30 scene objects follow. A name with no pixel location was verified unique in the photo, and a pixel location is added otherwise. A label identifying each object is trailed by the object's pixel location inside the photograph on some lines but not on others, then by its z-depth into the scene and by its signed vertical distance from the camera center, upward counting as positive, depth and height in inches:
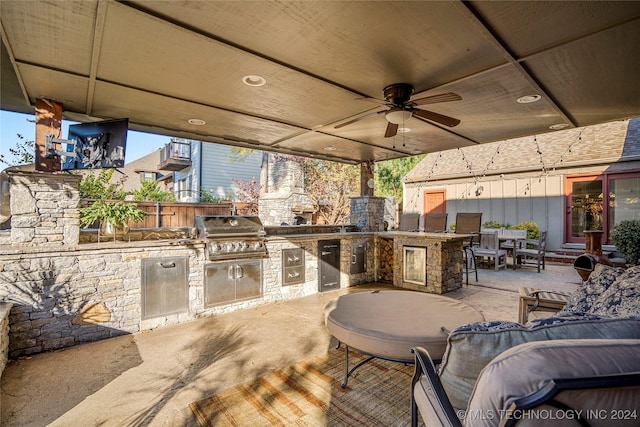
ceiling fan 126.2 +48.1
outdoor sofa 37.8 -16.2
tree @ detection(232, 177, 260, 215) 497.0 +42.3
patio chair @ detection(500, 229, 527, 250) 297.6 -13.9
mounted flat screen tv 143.3 +35.1
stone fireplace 426.3 +28.1
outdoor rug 80.0 -53.5
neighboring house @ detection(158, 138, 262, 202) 473.4 +81.6
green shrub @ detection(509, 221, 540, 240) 343.3 -8.7
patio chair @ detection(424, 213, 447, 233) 241.4 -3.1
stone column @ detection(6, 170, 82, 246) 123.7 +2.3
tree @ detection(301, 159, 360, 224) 459.5 +48.8
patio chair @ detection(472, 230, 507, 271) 278.4 -26.7
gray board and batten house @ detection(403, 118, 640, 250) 317.7 +48.2
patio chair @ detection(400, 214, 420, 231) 259.0 -2.9
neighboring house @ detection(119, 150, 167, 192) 704.4 +119.0
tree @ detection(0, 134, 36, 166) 199.3 +40.2
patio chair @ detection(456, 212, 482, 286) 239.6 -3.7
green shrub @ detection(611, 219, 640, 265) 225.9 -13.6
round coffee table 78.7 -31.2
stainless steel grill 161.0 -11.0
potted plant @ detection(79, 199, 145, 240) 140.2 -0.6
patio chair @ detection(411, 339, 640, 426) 29.6 -16.1
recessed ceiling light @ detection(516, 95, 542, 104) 138.5 +57.1
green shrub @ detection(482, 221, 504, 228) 366.9 -5.3
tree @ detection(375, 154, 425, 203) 551.8 +77.1
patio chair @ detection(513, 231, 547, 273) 272.8 -29.6
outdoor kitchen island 121.3 -28.0
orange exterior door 457.1 +27.6
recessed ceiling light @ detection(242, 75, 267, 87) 121.3 +55.9
